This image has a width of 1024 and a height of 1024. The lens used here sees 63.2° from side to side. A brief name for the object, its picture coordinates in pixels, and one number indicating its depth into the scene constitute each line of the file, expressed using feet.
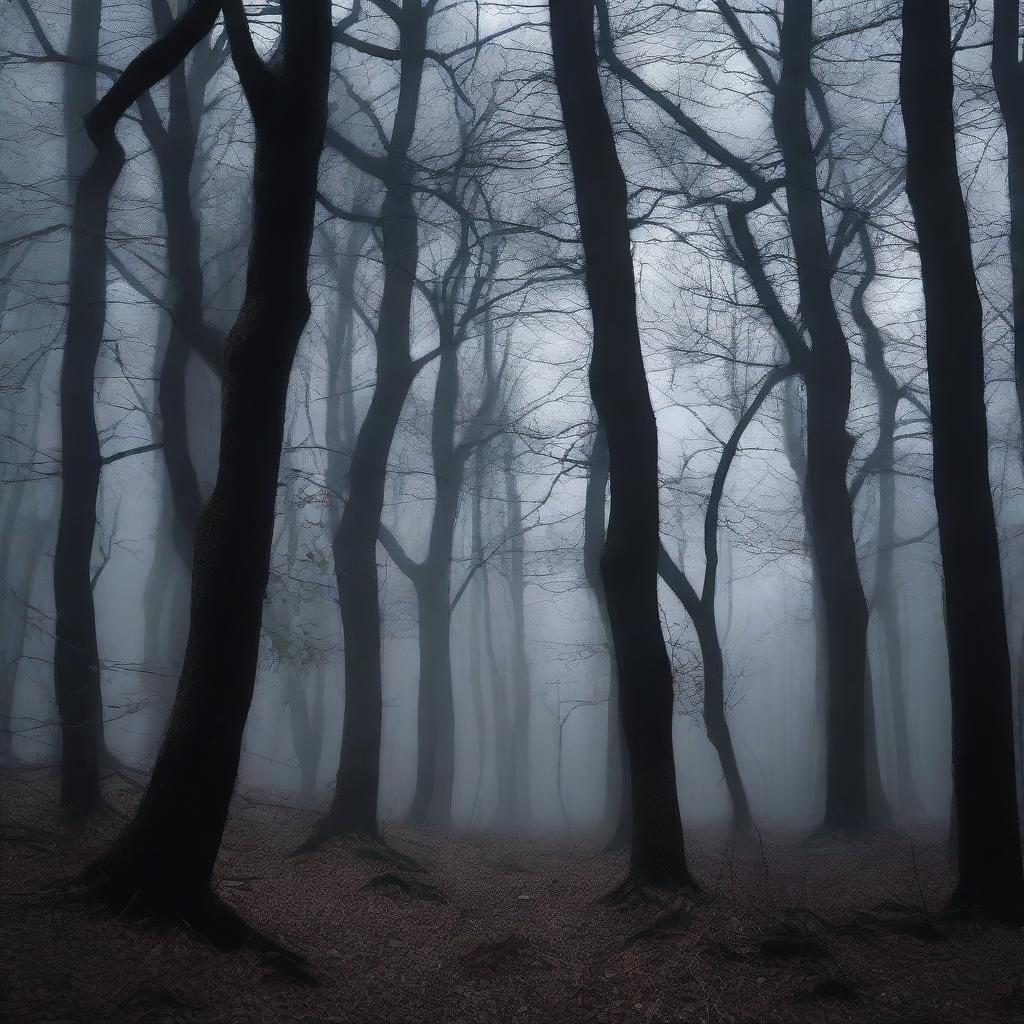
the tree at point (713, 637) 45.50
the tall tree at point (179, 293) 32.42
